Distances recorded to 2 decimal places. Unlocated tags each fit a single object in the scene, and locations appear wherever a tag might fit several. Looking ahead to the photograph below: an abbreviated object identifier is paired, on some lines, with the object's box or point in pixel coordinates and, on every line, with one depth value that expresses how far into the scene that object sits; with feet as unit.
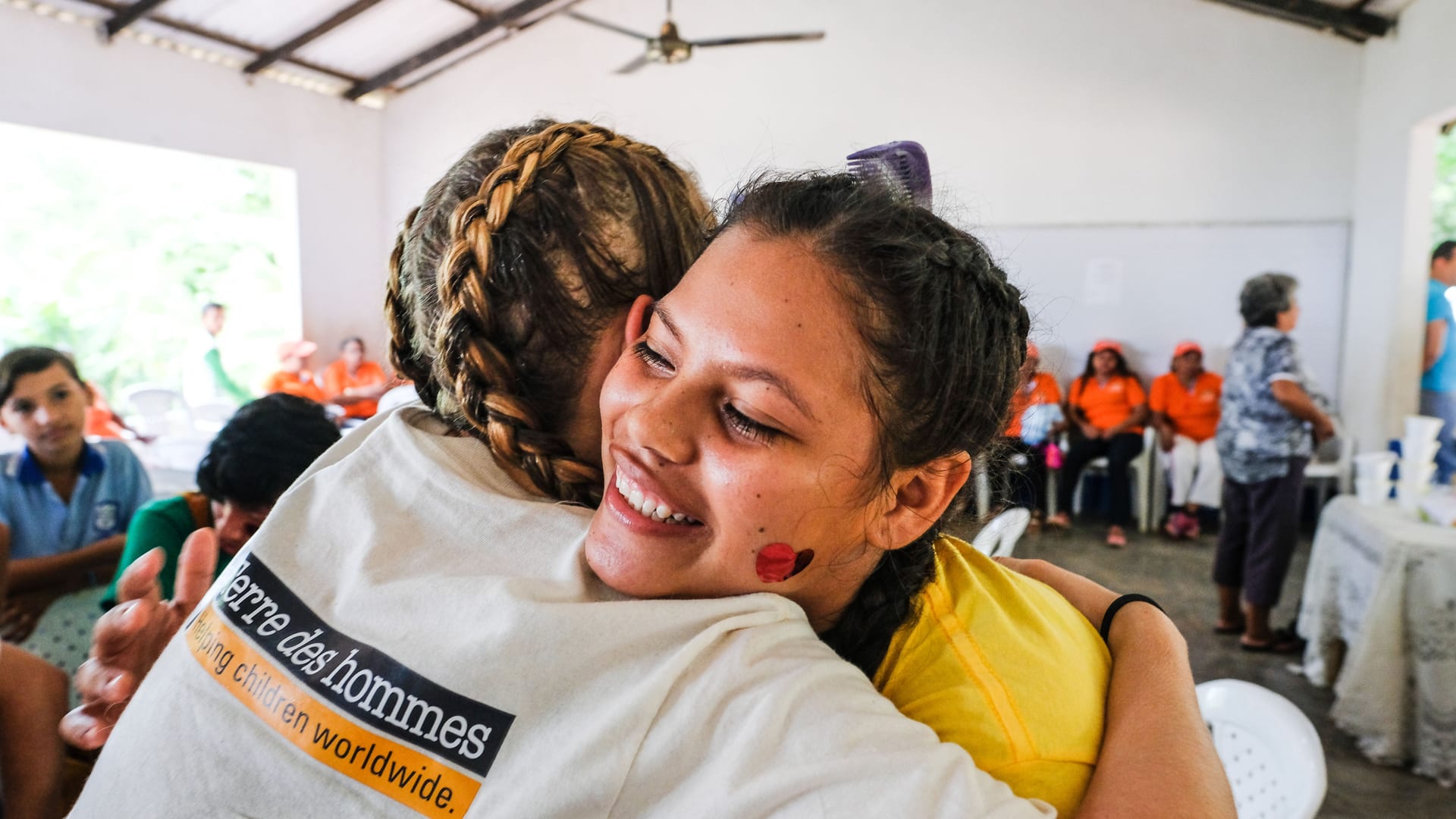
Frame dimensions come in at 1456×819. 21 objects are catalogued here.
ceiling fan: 17.62
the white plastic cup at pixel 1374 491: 10.94
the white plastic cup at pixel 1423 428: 10.61
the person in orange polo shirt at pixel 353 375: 24.80
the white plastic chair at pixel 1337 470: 18.97
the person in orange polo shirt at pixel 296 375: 22.91
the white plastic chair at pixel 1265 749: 4.92
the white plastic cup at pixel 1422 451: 10.61
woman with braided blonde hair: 1.93
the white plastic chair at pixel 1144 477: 20.86
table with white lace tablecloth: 9.20
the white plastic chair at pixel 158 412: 21.18
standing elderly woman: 12.35
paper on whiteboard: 22.61
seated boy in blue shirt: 7.68
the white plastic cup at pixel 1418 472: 10.61
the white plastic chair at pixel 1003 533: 8.32
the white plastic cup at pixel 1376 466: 10.86
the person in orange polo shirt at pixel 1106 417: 20.79
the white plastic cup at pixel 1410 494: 10.64
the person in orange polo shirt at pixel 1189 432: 20.21
